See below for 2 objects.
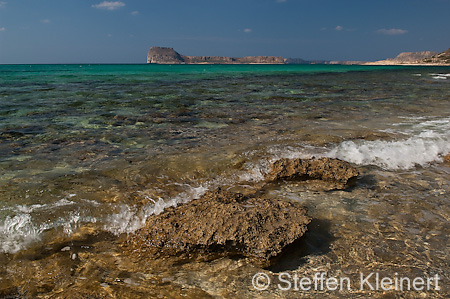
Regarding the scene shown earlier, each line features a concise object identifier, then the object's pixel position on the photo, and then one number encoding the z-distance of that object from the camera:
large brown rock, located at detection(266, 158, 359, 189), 4.24
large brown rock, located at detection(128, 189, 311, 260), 2.72
